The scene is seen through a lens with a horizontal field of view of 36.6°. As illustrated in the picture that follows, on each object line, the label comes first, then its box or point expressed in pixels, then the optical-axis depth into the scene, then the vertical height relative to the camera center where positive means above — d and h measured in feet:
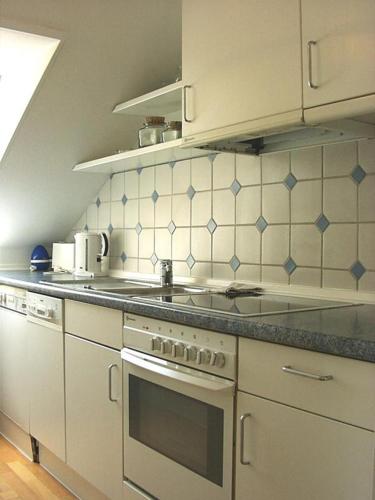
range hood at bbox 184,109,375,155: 5.73 +1.26
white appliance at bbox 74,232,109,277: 10.61 -0.14
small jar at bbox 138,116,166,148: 8.81 +1.78
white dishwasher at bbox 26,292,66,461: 8.43 -1.97
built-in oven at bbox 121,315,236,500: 5.27 -1.72
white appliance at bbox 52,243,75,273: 11.41 -0.25
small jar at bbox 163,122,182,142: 8.23 +1.66
